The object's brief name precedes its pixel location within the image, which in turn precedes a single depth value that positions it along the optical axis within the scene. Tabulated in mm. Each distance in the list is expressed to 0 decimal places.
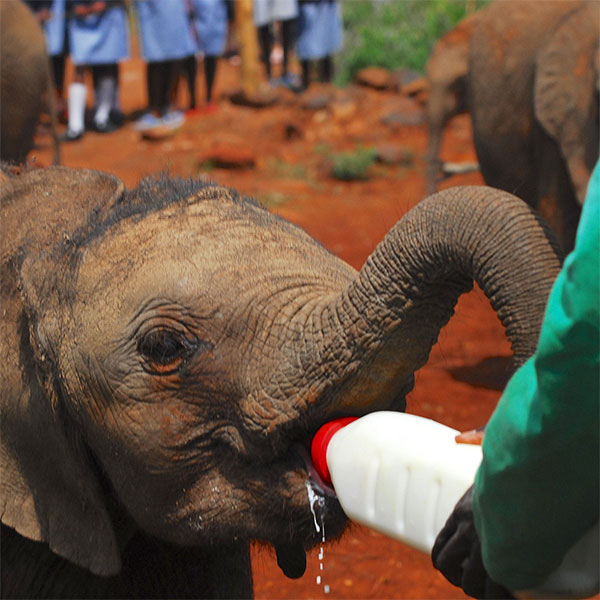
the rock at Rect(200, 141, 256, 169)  10250
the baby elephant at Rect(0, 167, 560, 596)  1729
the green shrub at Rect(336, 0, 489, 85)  13744
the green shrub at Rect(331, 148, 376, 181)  10062
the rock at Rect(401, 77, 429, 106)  12203
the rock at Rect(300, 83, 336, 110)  12055
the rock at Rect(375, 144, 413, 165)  10477
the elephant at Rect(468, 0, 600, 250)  5570
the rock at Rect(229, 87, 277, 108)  12469
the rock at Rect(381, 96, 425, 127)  11562
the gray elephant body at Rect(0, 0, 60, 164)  6168
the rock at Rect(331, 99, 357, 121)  11789
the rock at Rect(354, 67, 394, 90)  12656
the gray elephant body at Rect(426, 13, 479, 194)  7312
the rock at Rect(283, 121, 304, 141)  11469
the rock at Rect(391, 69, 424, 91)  12672
